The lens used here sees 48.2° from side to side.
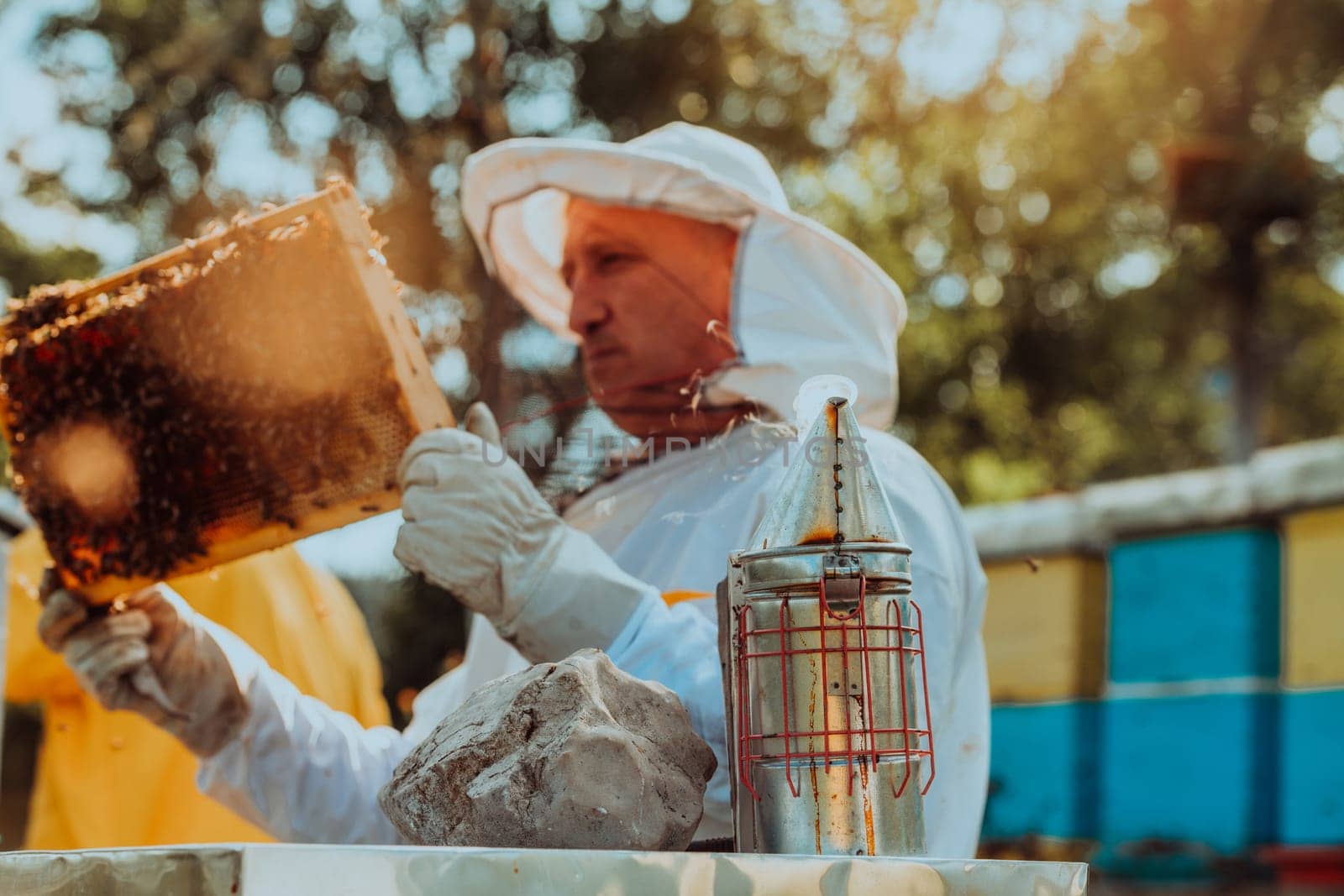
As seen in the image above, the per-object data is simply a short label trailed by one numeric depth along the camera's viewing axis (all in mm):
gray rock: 1482
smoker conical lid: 1607
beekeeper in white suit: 2199
